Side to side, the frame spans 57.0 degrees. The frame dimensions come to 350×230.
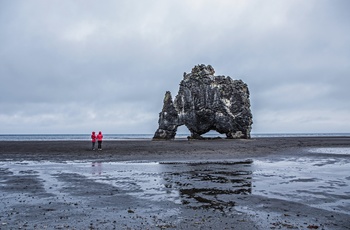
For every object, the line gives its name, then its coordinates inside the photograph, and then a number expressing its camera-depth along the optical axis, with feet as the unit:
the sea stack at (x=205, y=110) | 260.62
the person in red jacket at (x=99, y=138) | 145.79
